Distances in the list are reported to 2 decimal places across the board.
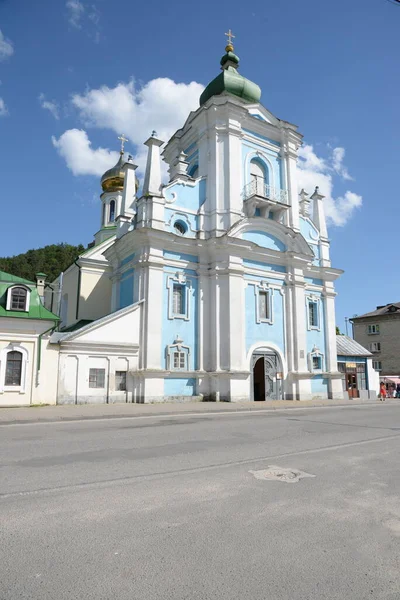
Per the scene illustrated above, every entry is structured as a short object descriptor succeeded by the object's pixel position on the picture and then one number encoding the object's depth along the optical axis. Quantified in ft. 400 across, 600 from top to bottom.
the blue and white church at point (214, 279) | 70.54
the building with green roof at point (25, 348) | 59.47
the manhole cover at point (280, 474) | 20.27
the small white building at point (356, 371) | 106.63
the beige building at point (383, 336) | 173.99
